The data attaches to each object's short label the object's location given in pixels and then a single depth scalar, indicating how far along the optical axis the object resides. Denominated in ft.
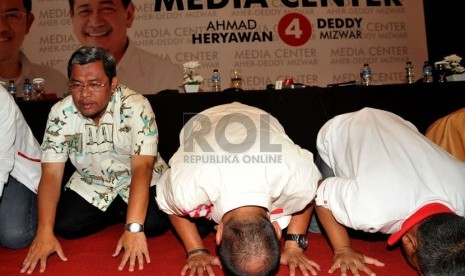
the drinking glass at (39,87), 9.93
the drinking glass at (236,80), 10.57
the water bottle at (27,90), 10.24
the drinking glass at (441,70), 9.78
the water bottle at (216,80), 11.25
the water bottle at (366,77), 10.03
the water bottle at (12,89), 10.02
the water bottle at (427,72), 10.48
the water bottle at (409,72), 11.21
